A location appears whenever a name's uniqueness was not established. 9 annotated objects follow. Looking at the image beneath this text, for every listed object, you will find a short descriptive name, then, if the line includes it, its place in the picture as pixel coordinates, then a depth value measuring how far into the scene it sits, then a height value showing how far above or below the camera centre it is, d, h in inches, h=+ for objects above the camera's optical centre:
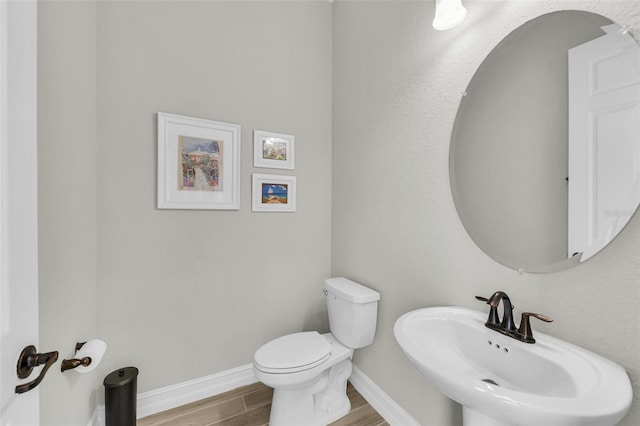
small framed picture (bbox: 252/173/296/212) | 75.1 +5.3
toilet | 55.4 -32.8
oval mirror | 30.5 +9.6
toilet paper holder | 28.0 -16.3
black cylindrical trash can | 52.6 -38.1
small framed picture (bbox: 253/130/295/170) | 74.8 +17.9
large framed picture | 64.0 +12.1
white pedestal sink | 23.8 -17.8
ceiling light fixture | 43.6 +33.1
